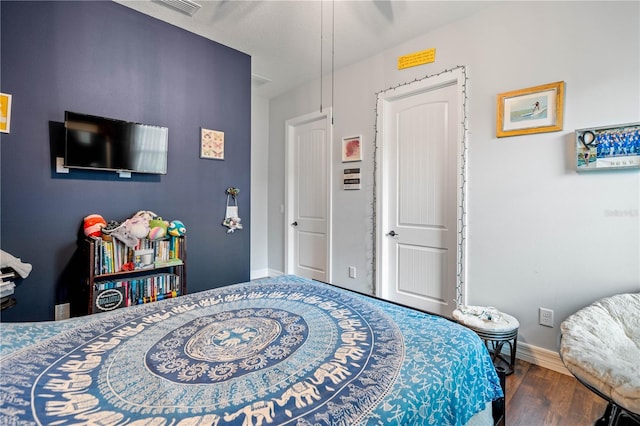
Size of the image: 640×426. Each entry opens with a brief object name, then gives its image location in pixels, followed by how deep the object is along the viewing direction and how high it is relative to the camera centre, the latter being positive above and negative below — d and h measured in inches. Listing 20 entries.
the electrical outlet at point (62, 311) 84.2 -29.6
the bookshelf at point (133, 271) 81.0 -19.1
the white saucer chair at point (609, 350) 43.8 -24.8
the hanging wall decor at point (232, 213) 117.5 -1.9
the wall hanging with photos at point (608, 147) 70.3 +15.4
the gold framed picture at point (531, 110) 80.4 +28.2
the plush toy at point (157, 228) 91.5 -6.3
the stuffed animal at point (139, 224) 86.8 -5.0
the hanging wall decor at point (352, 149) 127.0 +26.3
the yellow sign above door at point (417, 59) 104.7 +54.8
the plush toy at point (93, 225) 83.1 -4.9
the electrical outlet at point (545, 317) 81.8 -29.7
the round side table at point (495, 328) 76.2 -30.7
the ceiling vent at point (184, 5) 90.0 +62.9
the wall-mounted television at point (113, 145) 81.1 +18.8
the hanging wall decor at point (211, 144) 111.0 +24.5
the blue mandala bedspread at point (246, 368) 29.4 -19.7
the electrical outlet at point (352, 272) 130.5 -27.7
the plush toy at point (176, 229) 96.3 -6.8
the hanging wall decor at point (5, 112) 74.7 +24.0
